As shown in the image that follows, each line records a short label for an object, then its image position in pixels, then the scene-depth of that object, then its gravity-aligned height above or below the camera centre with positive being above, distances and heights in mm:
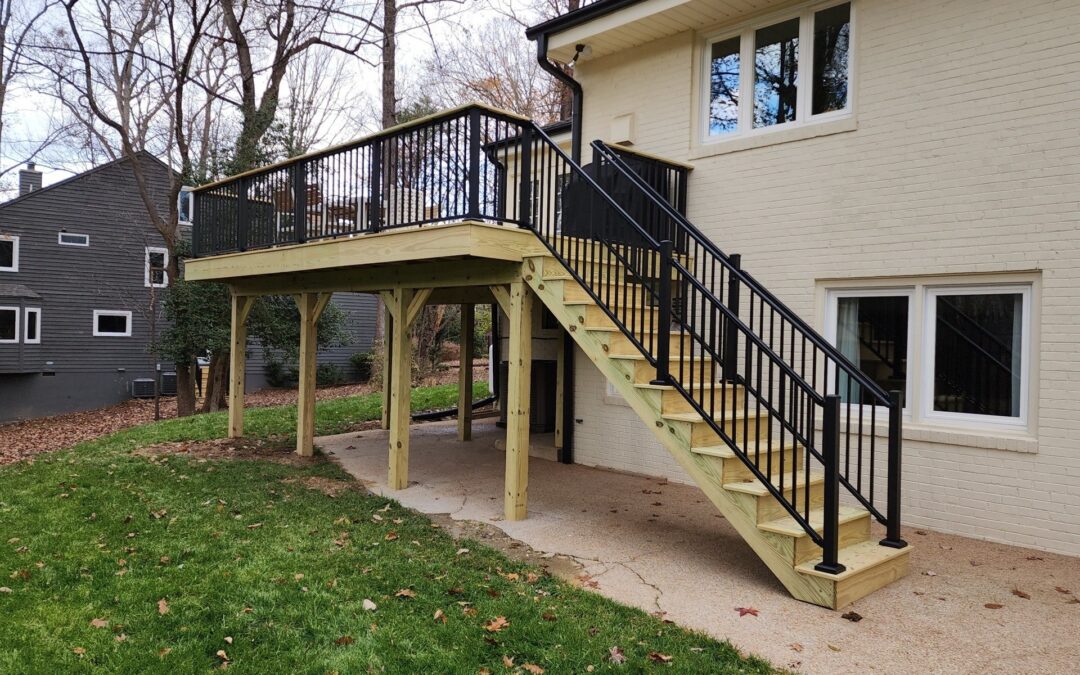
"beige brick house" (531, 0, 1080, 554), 5660 +1189
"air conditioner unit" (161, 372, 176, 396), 23609 -2030
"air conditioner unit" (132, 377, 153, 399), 22859 -2084
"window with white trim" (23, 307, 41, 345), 21125 -242
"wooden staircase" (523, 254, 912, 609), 4605 -919
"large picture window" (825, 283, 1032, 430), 5938 -73
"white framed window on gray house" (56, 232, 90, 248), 21844 +2365
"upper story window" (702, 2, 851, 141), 7105 +2656
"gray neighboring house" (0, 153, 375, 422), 21047 +841
